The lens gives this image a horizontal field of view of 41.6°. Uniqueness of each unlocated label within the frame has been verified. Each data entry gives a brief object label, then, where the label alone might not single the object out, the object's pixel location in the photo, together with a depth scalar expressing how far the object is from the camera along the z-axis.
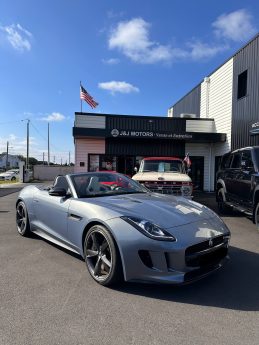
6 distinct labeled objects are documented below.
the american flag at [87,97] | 22.30
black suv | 7.86
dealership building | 17.12
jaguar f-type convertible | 3.81
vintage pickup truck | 10.21
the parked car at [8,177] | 45.87
